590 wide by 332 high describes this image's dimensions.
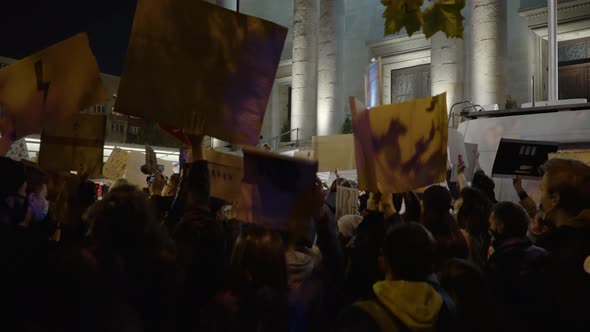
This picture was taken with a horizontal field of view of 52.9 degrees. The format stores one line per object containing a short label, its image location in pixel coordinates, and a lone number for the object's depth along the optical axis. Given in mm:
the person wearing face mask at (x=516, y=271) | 2727
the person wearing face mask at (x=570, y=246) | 2504
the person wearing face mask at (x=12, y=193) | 2623
